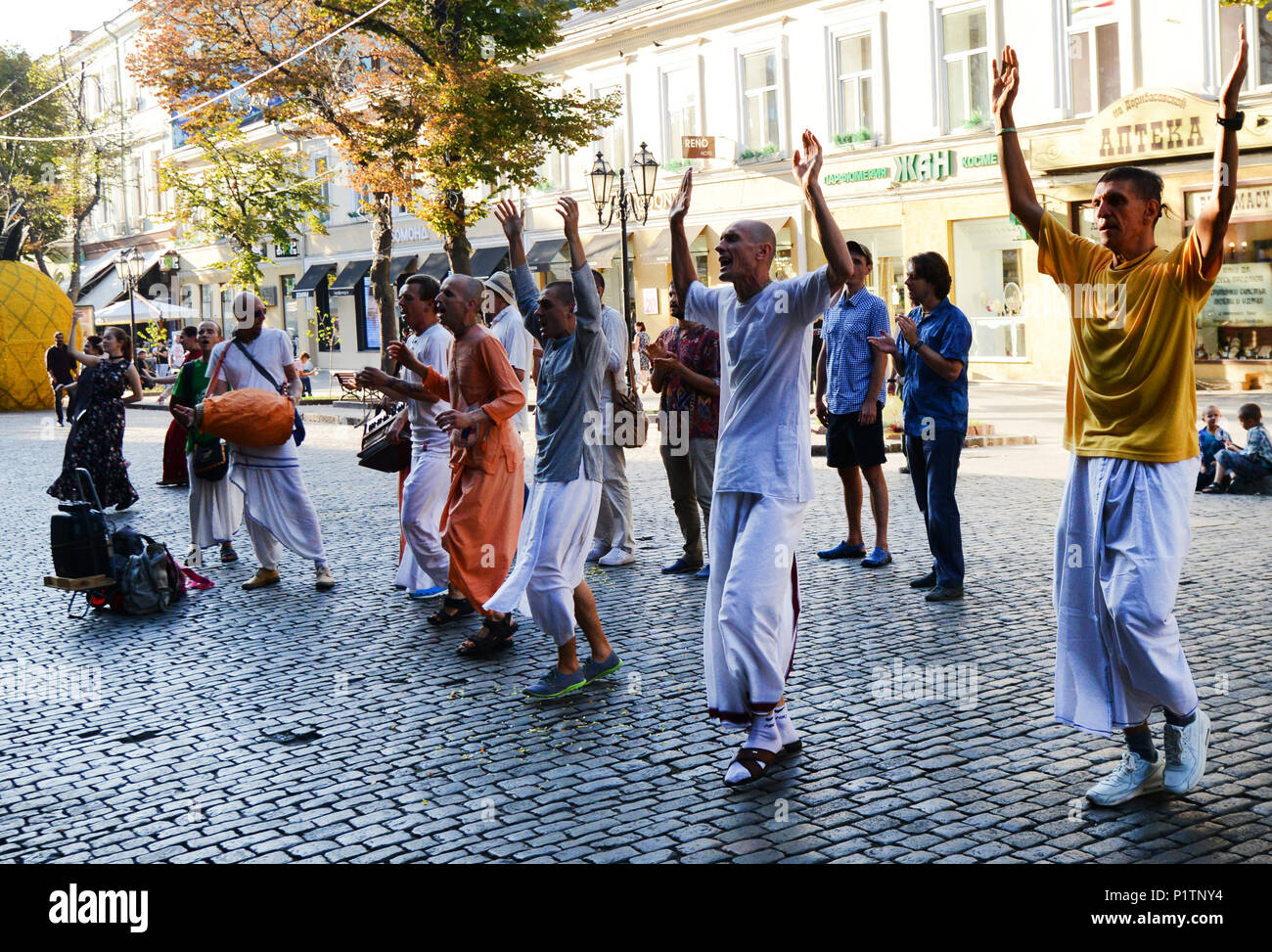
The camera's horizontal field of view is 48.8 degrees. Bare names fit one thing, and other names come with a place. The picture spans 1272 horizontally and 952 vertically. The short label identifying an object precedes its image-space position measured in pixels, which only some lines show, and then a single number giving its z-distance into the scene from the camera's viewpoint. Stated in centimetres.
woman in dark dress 1335
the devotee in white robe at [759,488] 495
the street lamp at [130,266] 3562
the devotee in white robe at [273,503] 928
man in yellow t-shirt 435
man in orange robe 693
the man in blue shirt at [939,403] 802
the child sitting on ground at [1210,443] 1234
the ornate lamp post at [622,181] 2039
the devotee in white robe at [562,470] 619
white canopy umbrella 4012
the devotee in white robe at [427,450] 812
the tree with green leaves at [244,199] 3478
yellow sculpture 3419
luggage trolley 849
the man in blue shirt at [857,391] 906
